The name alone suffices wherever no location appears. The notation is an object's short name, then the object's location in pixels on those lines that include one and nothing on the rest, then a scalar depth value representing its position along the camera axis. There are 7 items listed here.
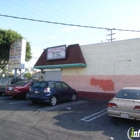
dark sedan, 10.82
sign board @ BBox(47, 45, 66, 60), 16.81
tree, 22.95
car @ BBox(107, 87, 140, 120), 6.76
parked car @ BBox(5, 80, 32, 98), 13.52
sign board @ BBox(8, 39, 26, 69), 20.02
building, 13.38
